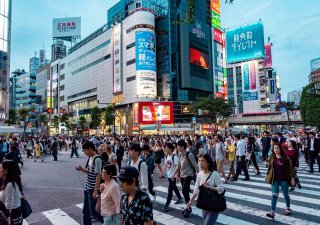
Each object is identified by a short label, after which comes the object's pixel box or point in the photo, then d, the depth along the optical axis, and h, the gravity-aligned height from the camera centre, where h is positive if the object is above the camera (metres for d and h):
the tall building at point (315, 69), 127.19 +27.34
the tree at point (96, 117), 62.68 +2.09
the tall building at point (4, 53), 51.94 +14.54
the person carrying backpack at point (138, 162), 4.69 -0.70
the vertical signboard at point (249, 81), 91.25 +15.11
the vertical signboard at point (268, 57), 98.06 +25.27
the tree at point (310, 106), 38.72 +2.76
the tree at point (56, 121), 78.35 +1.39
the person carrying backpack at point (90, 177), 5.13 -0.97
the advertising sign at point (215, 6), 74.81 +33.61
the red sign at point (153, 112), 56.56 +2.85
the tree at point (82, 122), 69.69 +1.06
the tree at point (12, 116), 72.56 +2.86
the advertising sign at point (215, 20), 74.69 +29.50
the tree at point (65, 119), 74.66 +2.01
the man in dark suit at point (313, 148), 12.09 -1.07
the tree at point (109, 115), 58.54 +2.37
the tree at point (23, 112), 52.67 +2.89
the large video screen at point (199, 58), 64.81 +16.66
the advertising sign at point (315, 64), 126.81 +28.90
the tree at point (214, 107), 51.22 +3.42
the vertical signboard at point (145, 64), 56.75 +12.94
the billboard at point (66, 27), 90.19 +33.58
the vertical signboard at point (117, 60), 62.81 +15.59
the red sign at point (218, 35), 75.12 +25.31
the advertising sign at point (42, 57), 171.12 +44.24
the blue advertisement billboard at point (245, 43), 87.19 +28.03
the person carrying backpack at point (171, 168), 6.86 -1.12
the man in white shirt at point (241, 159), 10.79 -1.38
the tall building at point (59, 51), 113.12 +33.48
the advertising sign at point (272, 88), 67.25 +9.19
